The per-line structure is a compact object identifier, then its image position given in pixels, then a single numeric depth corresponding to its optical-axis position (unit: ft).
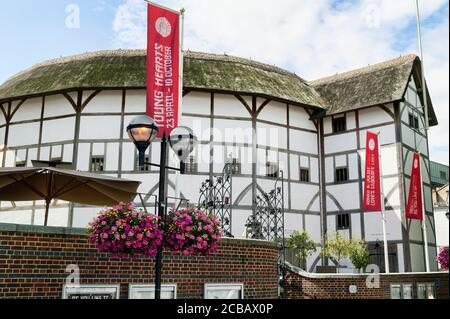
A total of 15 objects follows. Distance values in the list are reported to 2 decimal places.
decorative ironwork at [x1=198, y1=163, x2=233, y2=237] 69.15
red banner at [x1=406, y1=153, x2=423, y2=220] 72.18
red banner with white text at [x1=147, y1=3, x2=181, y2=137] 47.44
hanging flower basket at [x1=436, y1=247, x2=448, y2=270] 54.80
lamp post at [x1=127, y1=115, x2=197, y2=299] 21.95
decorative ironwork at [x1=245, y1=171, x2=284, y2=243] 70.03
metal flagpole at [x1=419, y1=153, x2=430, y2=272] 71.05
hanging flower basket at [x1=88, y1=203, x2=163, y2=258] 21.47
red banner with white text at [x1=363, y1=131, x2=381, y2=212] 71.00
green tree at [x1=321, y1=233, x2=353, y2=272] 70.69
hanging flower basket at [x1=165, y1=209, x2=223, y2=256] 22.39
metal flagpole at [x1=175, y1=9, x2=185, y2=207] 47.73
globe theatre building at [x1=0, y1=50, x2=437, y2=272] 70.23
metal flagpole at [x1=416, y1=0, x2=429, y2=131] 73.88
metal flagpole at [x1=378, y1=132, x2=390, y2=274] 65.31
